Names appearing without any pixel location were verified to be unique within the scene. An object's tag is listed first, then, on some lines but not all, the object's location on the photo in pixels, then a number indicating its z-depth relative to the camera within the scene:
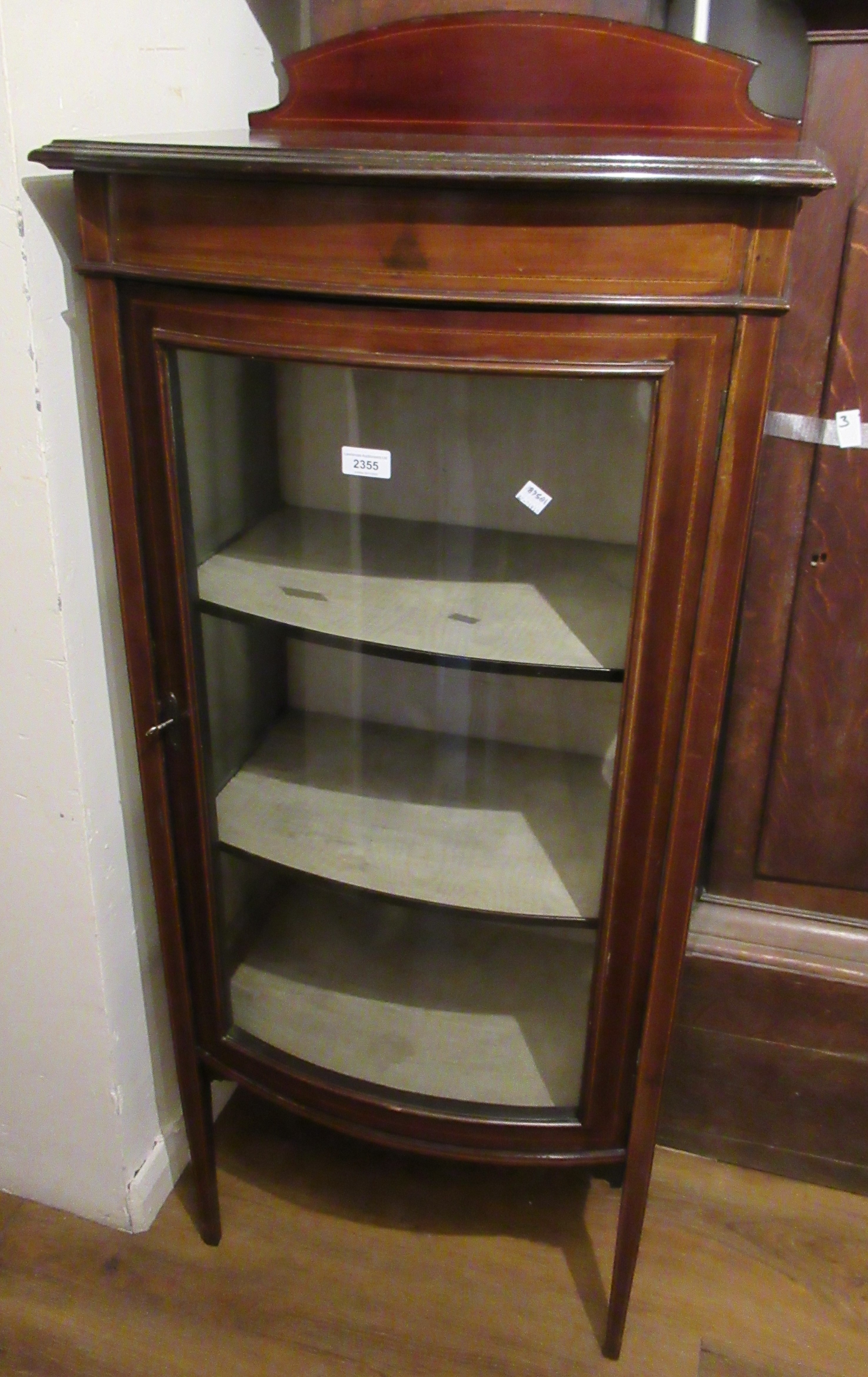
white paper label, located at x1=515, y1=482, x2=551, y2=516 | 0.93
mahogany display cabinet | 0.73
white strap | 1.08
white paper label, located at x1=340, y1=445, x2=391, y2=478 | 0.92
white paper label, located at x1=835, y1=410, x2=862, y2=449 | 1.06
